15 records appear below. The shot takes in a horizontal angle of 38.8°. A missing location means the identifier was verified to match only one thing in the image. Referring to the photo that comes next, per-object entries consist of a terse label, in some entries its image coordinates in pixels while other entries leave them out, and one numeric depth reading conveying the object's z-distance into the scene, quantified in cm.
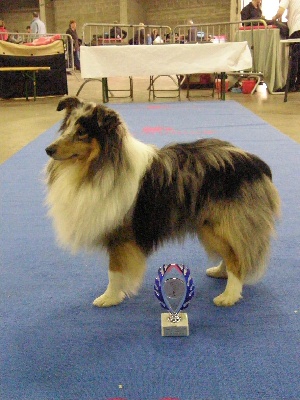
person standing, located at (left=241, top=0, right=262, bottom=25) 1152
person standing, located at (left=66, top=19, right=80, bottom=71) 1870
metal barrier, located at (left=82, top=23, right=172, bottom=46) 1355
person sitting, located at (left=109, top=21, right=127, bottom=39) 1602
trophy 193
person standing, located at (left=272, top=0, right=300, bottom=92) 910
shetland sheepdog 203
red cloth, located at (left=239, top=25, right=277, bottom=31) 1049
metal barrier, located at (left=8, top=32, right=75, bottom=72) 1544
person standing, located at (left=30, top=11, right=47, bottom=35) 1680
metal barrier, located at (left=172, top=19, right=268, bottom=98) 1051
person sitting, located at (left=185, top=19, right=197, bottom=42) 1202
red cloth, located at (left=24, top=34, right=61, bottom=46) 1109
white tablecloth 895
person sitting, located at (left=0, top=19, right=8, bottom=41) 1470
